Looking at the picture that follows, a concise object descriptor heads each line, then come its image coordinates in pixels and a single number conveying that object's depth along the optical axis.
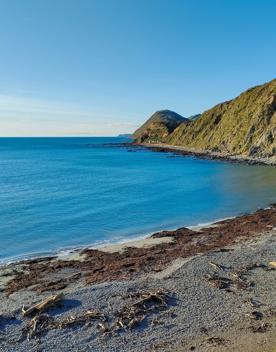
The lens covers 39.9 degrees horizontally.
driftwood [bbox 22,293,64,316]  12.37
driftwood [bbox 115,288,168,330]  11.69
